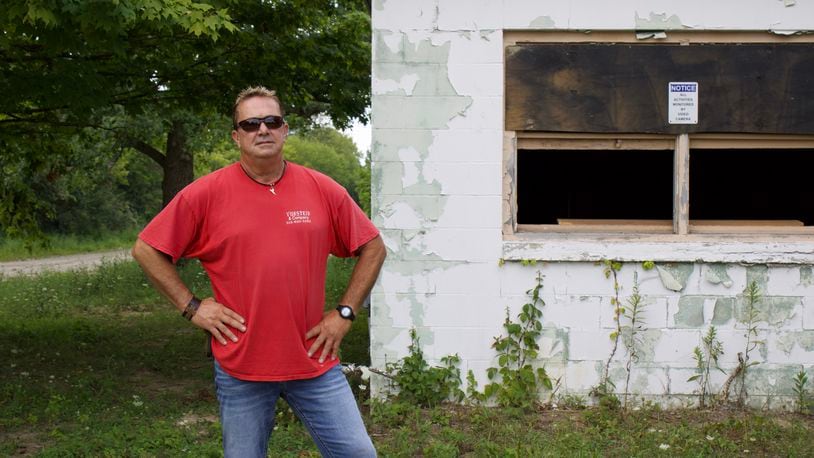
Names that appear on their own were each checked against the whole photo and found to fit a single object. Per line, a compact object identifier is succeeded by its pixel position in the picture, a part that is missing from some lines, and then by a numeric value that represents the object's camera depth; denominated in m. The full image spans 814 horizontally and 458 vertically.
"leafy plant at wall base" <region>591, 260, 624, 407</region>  6.50
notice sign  6.54
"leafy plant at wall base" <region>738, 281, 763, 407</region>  6.50
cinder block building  6.49
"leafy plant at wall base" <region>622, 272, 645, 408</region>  6.51
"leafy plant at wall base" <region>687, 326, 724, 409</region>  6.51
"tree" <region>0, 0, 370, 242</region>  6.36
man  3.38
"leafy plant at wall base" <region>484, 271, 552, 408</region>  6.47
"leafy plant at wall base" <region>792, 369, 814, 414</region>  6.46
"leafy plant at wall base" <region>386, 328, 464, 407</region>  6.46
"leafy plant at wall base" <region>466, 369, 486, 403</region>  6.54
